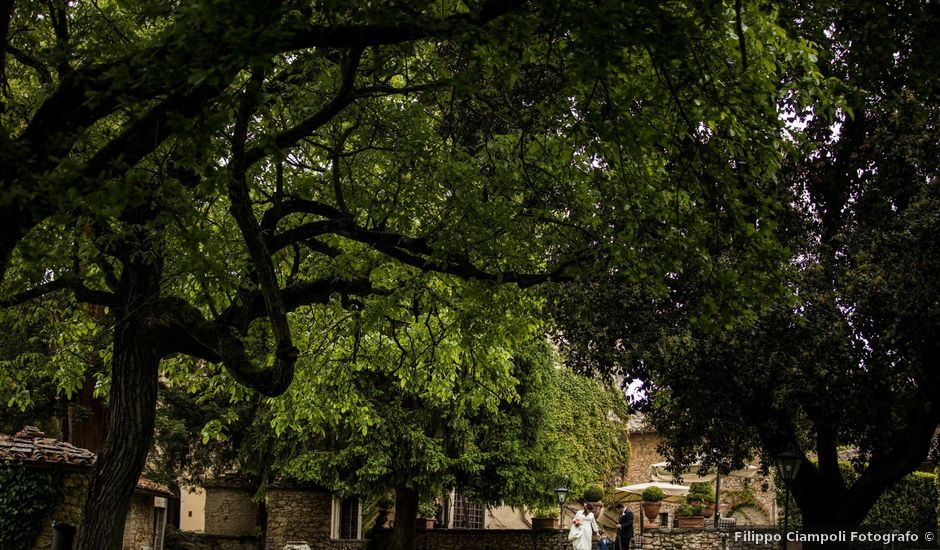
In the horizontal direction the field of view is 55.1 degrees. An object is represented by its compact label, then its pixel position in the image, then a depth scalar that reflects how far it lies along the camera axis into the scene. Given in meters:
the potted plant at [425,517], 29.13
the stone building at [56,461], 15.24
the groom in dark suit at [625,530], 21.38
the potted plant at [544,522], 28.14
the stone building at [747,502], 33.22
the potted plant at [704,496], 31.98
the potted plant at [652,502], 29.34
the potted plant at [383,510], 28.14
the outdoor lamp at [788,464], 14.75
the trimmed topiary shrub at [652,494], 29.08
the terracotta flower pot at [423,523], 29.18
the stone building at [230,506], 30.03
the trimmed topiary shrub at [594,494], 32.66
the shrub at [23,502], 14.99
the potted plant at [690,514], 23.78
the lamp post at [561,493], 23.12
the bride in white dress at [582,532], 20.47
